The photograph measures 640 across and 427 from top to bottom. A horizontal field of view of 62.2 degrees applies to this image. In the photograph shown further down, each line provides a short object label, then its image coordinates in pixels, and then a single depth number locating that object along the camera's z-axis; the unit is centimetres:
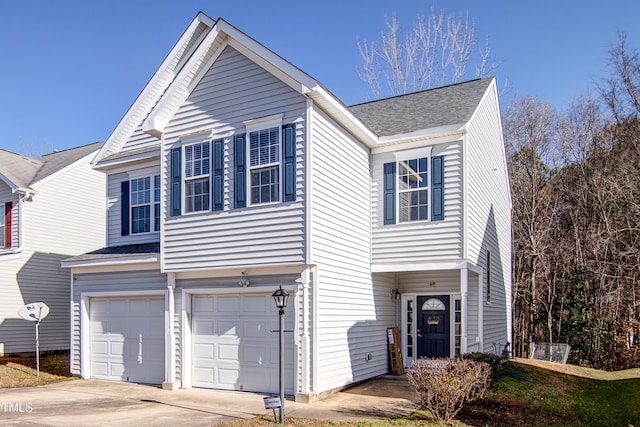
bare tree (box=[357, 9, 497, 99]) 2708
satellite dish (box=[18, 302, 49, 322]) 1426
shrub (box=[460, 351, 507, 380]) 1078
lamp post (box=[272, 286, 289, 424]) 848
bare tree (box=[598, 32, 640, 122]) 1931
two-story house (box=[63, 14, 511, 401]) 1072
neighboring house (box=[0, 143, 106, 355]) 1802
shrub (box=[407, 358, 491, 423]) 848
